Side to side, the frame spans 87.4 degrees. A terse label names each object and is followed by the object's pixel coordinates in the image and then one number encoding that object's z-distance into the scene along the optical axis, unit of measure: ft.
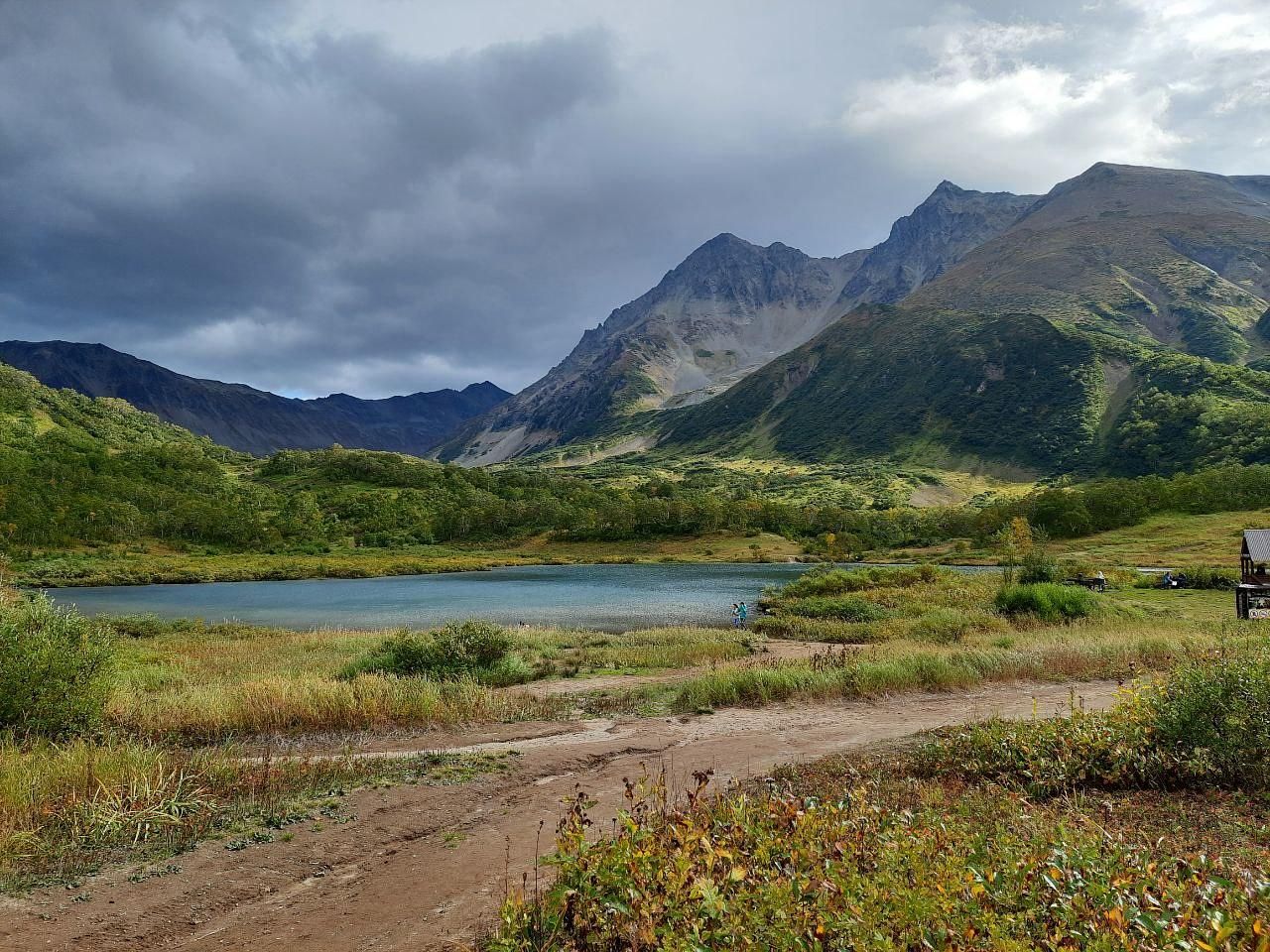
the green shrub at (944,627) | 93.91
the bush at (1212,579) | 159.84
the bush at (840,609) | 131.51
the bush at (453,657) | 72.54
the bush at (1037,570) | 137.90
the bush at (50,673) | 42.50
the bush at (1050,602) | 105.50
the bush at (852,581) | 184.24
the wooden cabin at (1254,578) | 102.29
